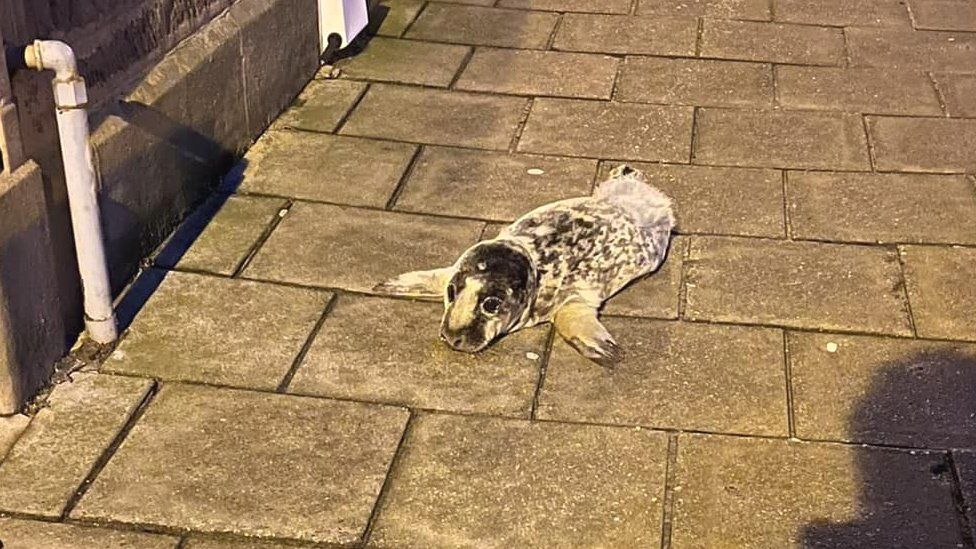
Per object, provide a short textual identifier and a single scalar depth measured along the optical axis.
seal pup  4.15
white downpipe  3.71
